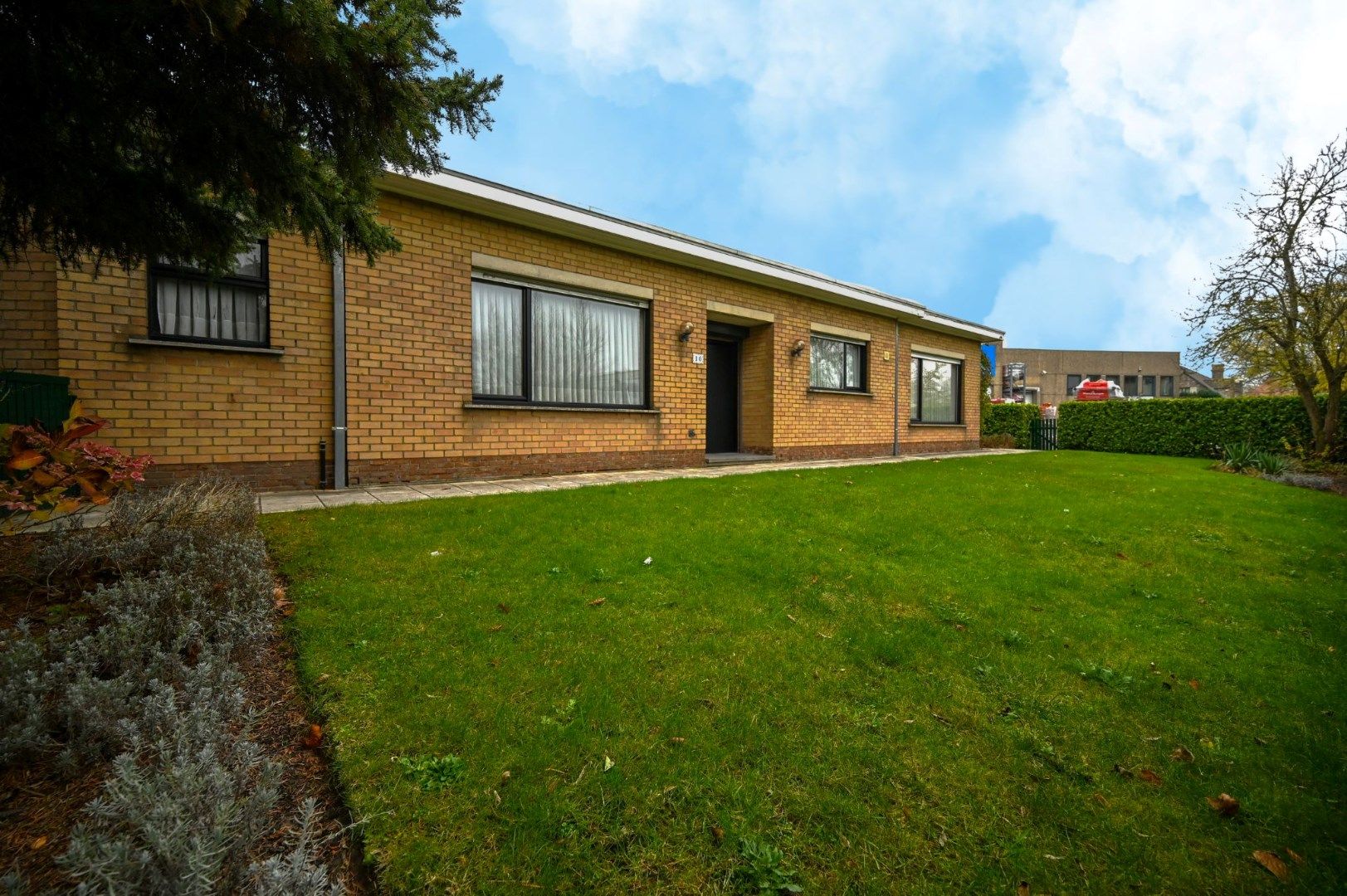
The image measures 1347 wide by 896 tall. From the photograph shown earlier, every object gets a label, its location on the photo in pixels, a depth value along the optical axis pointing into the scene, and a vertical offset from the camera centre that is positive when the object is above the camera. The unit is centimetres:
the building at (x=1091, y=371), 5397 +629
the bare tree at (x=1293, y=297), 1150 +292
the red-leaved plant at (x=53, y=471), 310 -21
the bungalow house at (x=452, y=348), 569 +112
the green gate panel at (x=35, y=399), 454 +31
